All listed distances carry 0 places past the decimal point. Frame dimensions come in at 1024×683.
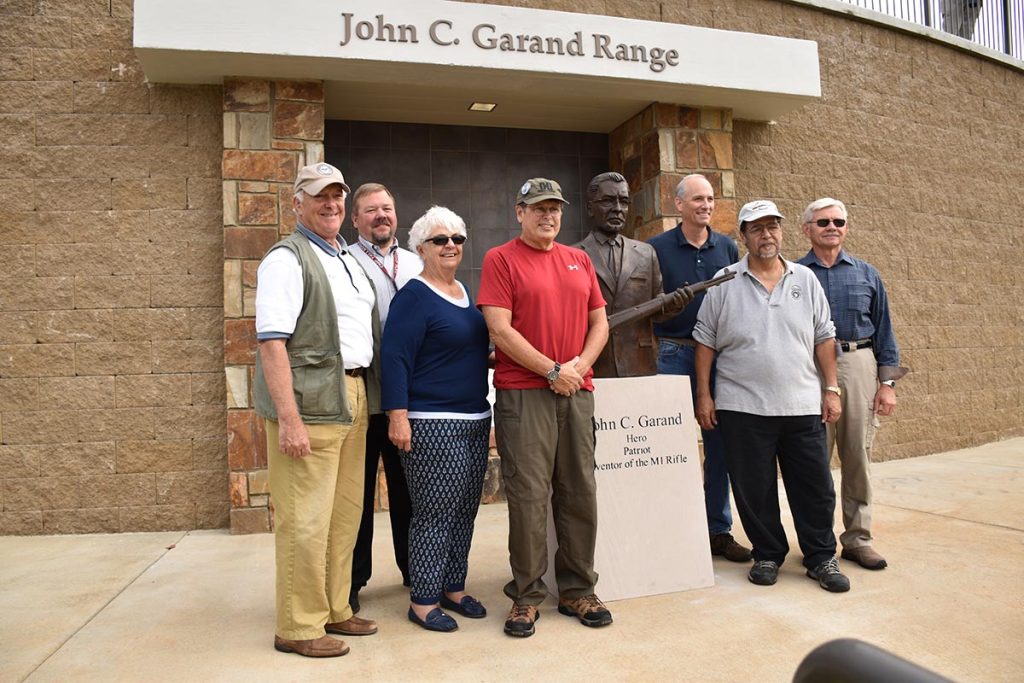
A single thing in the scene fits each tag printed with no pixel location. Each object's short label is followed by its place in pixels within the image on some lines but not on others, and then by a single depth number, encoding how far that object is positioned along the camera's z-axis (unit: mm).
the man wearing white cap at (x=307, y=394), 2867
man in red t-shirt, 3158
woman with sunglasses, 3164
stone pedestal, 3580
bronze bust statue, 3715
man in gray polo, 3652
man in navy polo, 4098
